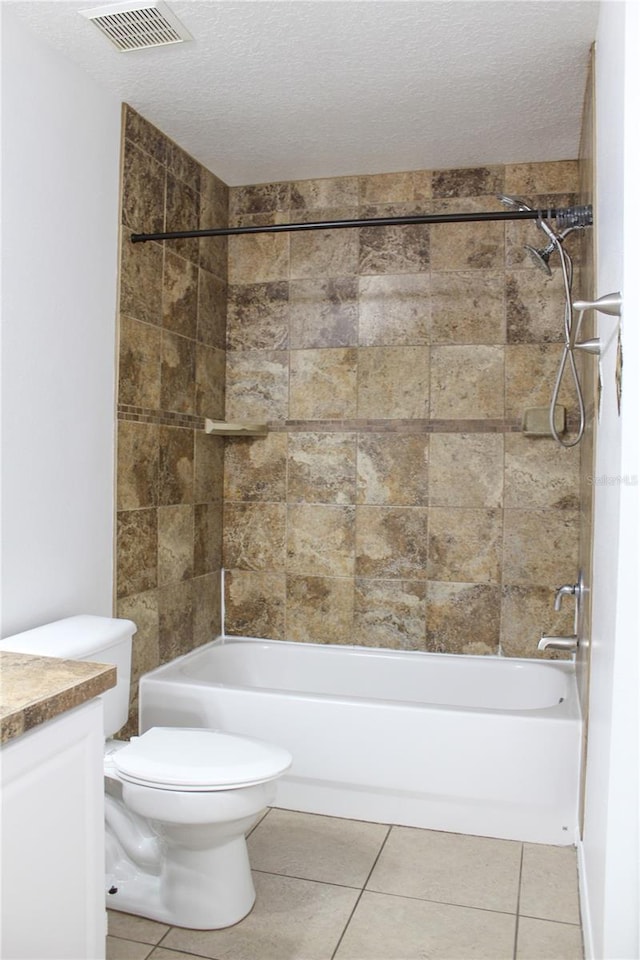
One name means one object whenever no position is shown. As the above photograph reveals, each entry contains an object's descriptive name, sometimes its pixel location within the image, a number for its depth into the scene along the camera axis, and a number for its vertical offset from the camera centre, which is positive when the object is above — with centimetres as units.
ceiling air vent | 202 +125
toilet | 189 -89
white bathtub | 240 -95
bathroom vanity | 130 -66
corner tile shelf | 317 +15
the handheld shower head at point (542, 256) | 243 +71
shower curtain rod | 229 +81
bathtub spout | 248 -60
